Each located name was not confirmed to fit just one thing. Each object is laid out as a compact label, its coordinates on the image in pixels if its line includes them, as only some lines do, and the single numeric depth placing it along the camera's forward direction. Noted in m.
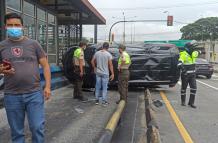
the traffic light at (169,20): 25.35
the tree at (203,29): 53.86
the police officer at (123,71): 6.16
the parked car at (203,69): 14.52
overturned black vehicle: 8.02
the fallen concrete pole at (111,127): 2.84
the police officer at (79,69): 6.20
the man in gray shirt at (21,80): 2.52
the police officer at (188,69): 6.49
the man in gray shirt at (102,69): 6.00
